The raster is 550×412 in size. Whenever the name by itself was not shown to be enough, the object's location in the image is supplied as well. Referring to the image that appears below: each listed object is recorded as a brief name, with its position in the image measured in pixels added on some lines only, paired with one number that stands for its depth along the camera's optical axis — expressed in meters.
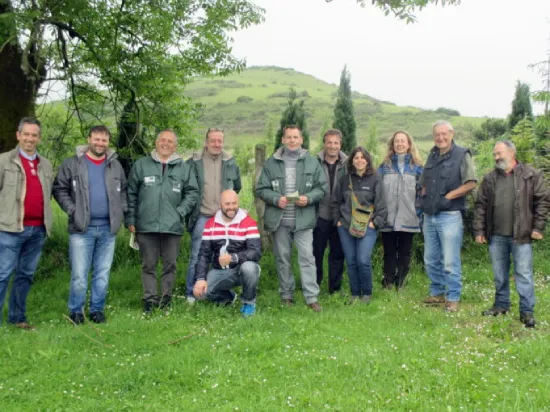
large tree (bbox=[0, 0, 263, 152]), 7.12
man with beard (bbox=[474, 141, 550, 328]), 5.67
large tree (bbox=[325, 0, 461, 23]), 6.39
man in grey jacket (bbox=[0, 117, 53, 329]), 5.55
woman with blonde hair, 6.80
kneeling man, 6.09
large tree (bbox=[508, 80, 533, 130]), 26.00
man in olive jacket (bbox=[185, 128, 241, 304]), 6.64
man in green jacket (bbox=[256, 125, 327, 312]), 6.50
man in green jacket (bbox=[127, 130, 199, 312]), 6.28
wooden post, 8.82
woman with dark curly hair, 6.57
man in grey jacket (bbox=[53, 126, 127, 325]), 5.90
